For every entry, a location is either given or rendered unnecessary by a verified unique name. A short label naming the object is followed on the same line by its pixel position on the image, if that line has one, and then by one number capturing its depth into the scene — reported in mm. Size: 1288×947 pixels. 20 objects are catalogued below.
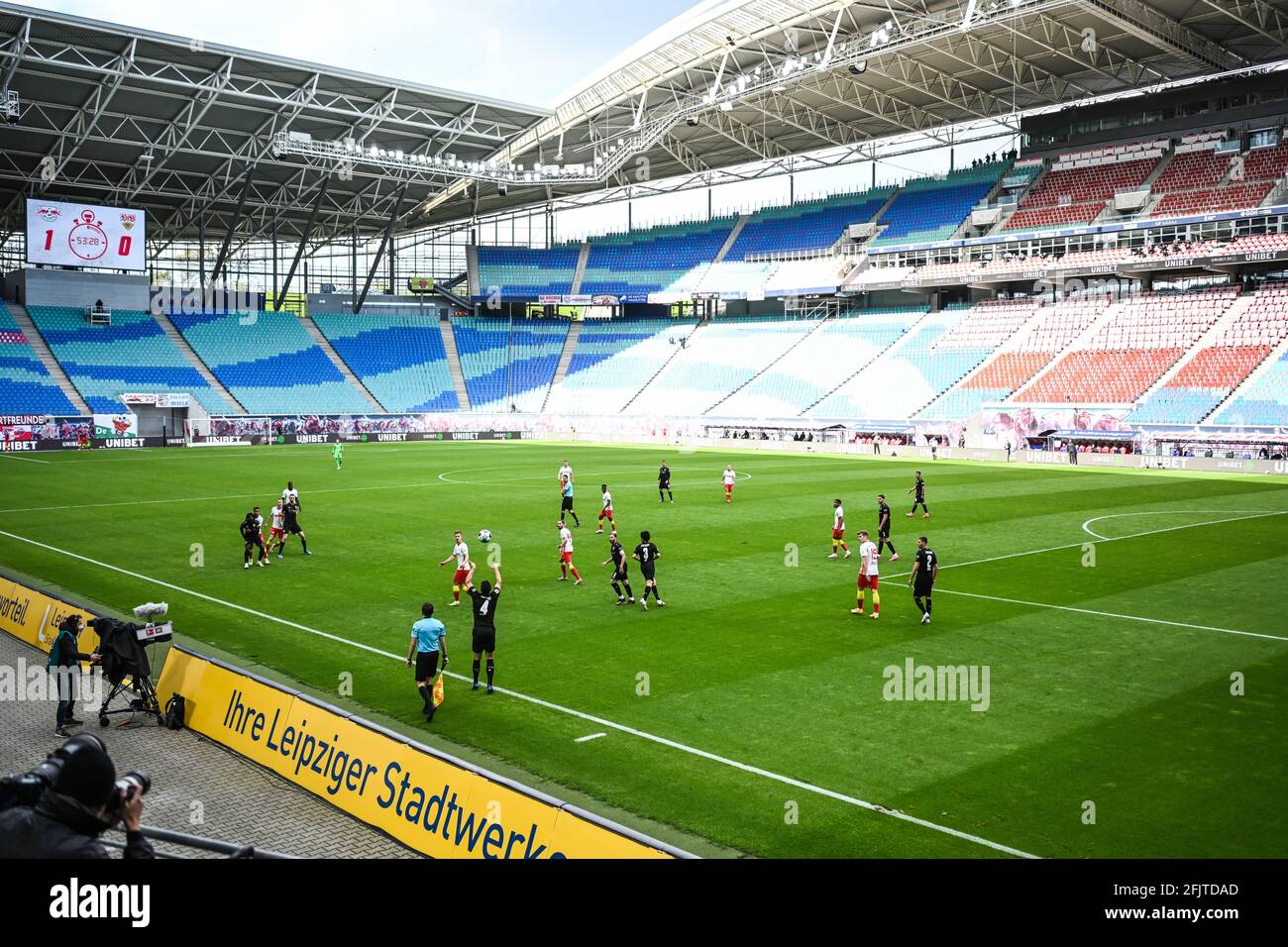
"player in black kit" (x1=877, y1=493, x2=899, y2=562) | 24344
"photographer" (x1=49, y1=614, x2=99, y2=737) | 13016
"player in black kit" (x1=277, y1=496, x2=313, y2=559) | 24531
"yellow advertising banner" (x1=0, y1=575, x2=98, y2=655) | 16391
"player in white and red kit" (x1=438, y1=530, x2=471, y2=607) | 20234
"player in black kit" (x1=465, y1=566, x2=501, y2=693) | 14180
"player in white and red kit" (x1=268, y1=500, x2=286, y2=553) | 24423
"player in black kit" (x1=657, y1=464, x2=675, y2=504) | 34562
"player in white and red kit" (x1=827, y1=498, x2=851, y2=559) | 24781
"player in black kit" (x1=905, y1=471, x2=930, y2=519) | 31375
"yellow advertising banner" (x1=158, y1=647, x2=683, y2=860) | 8500
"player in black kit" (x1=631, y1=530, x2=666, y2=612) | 19125
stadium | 11539
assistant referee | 13234
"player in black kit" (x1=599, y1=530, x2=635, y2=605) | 19562
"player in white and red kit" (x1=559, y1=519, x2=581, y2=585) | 21531
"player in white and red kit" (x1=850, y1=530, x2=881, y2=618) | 18328
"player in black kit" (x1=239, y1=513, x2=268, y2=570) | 23266
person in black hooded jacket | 4348
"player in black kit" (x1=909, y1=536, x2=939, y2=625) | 17969
